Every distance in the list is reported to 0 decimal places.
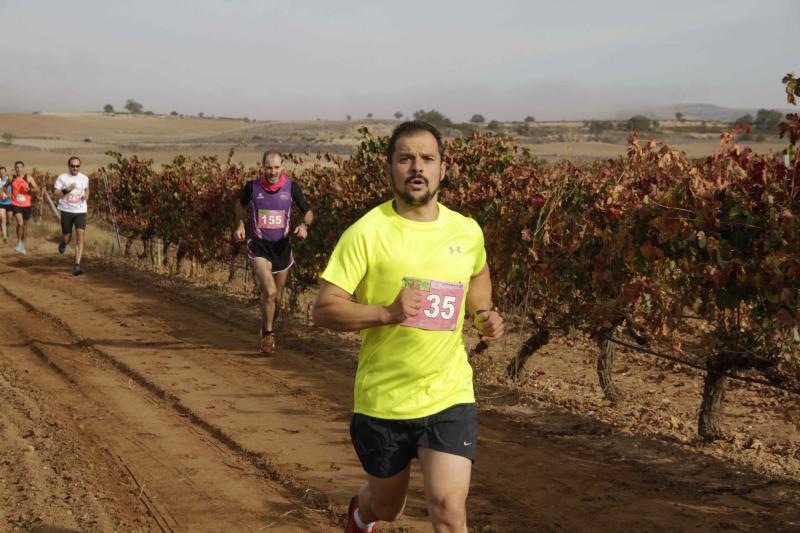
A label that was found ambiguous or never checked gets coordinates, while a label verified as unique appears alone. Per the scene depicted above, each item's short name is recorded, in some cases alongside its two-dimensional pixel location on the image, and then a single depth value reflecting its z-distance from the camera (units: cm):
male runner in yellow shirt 389
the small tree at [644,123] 6518
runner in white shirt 1627
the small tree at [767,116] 7035
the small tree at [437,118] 8442
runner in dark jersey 1012
